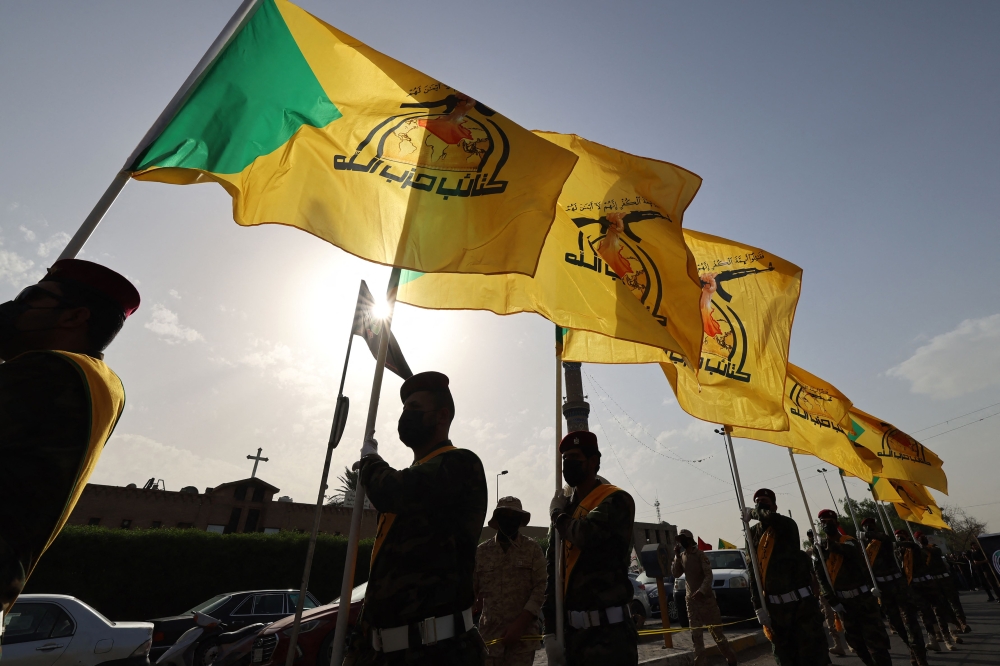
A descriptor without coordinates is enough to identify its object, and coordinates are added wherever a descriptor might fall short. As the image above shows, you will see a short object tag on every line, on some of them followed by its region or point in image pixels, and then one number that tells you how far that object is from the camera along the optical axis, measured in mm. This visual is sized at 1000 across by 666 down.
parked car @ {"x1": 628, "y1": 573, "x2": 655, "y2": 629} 12922
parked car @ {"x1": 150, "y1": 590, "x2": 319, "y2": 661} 9633
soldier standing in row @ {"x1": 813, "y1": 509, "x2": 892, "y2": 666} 6484
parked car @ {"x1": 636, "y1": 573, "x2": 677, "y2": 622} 15956
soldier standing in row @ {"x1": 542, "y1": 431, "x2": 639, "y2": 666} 3334
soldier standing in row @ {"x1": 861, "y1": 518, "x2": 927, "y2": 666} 7578
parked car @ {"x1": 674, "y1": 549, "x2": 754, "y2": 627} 12617
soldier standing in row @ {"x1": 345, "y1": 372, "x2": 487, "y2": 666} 2271
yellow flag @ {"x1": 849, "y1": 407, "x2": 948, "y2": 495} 9711
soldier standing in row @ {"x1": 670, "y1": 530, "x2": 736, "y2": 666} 7148
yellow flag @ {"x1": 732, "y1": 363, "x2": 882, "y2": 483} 7660
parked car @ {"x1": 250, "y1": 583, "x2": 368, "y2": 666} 6828
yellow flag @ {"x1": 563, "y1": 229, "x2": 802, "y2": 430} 5867
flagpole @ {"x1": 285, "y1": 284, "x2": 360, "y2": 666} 3426
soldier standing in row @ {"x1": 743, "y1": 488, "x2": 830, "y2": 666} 5234
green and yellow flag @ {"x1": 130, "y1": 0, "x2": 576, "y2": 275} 3330
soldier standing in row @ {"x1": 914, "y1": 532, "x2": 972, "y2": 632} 10516
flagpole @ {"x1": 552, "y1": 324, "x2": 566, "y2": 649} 3504
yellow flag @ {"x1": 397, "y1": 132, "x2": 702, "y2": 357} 4621
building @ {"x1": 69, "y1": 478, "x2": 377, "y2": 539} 26672
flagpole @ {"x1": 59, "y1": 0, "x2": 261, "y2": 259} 2586
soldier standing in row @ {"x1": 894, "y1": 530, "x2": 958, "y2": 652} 9688
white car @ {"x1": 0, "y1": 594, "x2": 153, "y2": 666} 5902
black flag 4145
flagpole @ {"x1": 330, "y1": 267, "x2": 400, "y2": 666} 2346
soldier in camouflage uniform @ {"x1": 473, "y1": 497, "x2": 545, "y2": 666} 4734
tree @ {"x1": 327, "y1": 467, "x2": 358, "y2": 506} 49397
